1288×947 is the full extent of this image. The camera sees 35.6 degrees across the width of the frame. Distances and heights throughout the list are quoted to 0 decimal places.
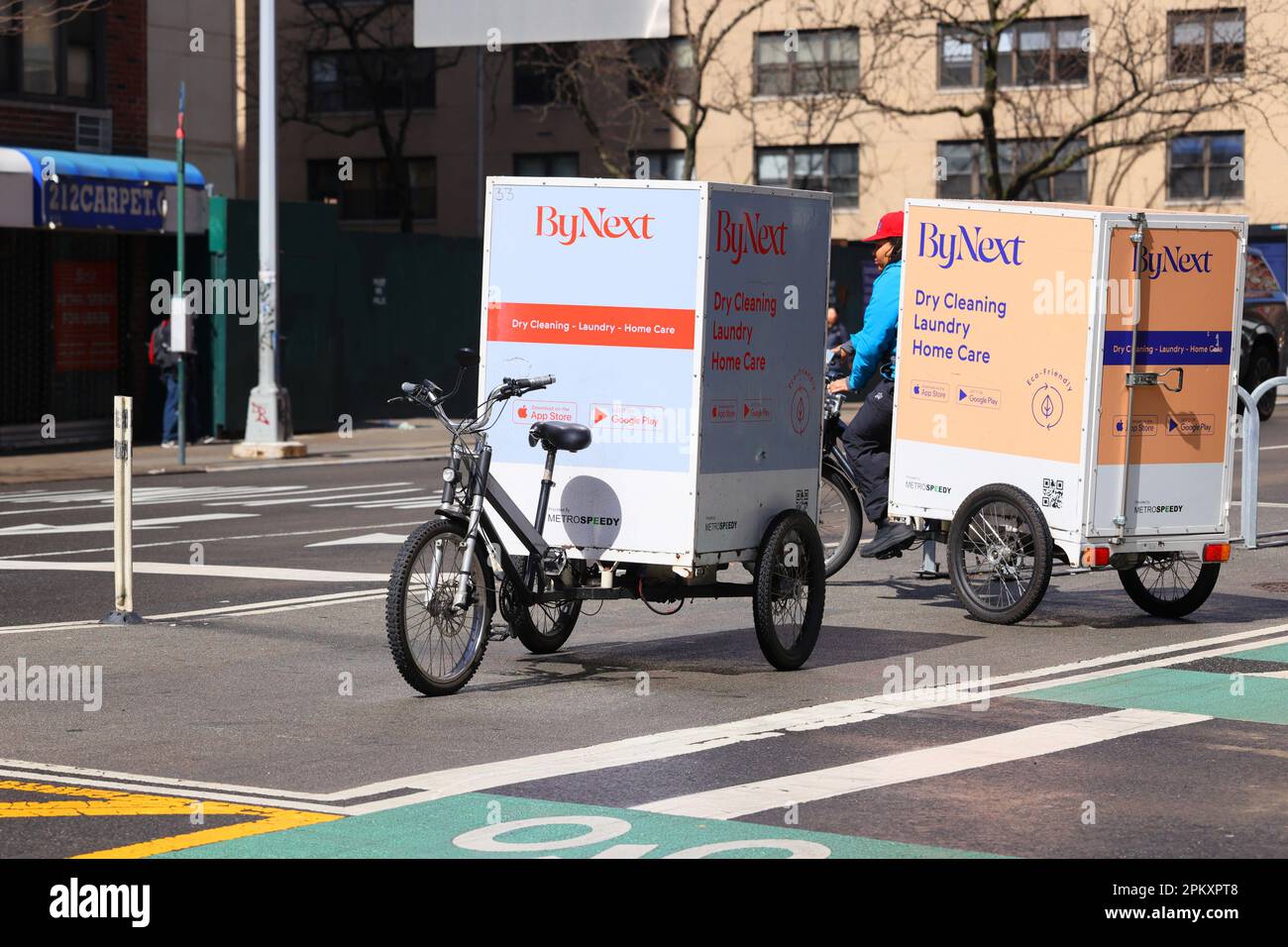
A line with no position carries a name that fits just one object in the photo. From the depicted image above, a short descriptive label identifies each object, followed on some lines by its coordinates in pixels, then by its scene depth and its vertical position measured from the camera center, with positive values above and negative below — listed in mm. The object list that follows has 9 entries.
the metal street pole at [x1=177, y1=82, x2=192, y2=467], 23359 -190
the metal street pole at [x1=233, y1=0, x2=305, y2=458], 25422 -346
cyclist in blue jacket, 12570 -578
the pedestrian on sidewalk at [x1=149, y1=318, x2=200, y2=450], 26000 -1007
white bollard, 11234 -1305
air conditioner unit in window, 26969 +2047
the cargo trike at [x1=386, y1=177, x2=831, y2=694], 9648 -547
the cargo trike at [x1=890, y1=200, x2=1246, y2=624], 11188 -484
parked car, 31016 -240
